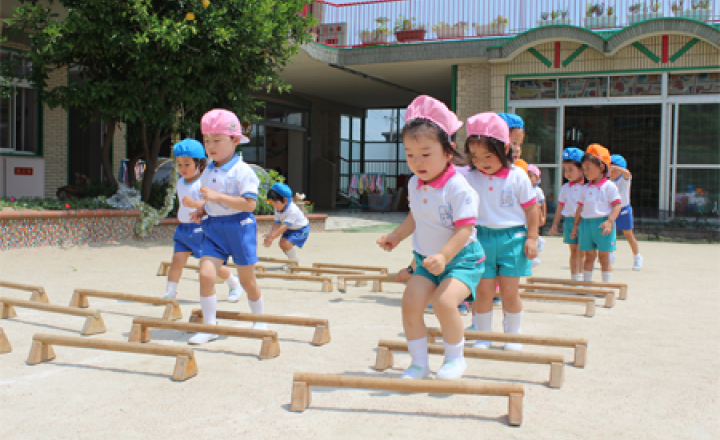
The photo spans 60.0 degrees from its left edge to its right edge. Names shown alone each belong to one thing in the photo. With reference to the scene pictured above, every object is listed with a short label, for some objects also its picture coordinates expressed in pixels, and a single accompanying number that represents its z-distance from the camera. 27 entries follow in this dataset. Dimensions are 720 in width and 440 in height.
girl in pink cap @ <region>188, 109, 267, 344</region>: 4.68
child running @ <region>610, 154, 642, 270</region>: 9.48
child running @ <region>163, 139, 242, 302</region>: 5.86
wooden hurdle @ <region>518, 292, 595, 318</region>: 5.88
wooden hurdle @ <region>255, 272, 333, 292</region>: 7.10
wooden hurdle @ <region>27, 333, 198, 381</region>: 3.60
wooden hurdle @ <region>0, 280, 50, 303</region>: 5.73
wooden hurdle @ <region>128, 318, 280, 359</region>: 4.13
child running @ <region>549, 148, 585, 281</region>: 7.38
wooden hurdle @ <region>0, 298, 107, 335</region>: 4.65
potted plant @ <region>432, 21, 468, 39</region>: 16.95
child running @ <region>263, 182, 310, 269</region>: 8.60
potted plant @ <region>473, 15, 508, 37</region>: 16.70
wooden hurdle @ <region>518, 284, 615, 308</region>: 6.33
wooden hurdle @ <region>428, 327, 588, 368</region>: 3.97
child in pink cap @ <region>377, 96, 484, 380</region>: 3.51
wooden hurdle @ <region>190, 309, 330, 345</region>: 4.55
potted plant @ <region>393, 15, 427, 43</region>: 17.41
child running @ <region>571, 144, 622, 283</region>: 7.29
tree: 10.70
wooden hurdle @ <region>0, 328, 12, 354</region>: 4.17
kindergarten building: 14.62
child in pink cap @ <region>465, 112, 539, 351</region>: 4.28
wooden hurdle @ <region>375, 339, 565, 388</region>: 3.59
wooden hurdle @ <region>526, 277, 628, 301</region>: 6.75
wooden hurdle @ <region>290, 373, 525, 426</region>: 2.95
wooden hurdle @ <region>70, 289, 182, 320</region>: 5.25
